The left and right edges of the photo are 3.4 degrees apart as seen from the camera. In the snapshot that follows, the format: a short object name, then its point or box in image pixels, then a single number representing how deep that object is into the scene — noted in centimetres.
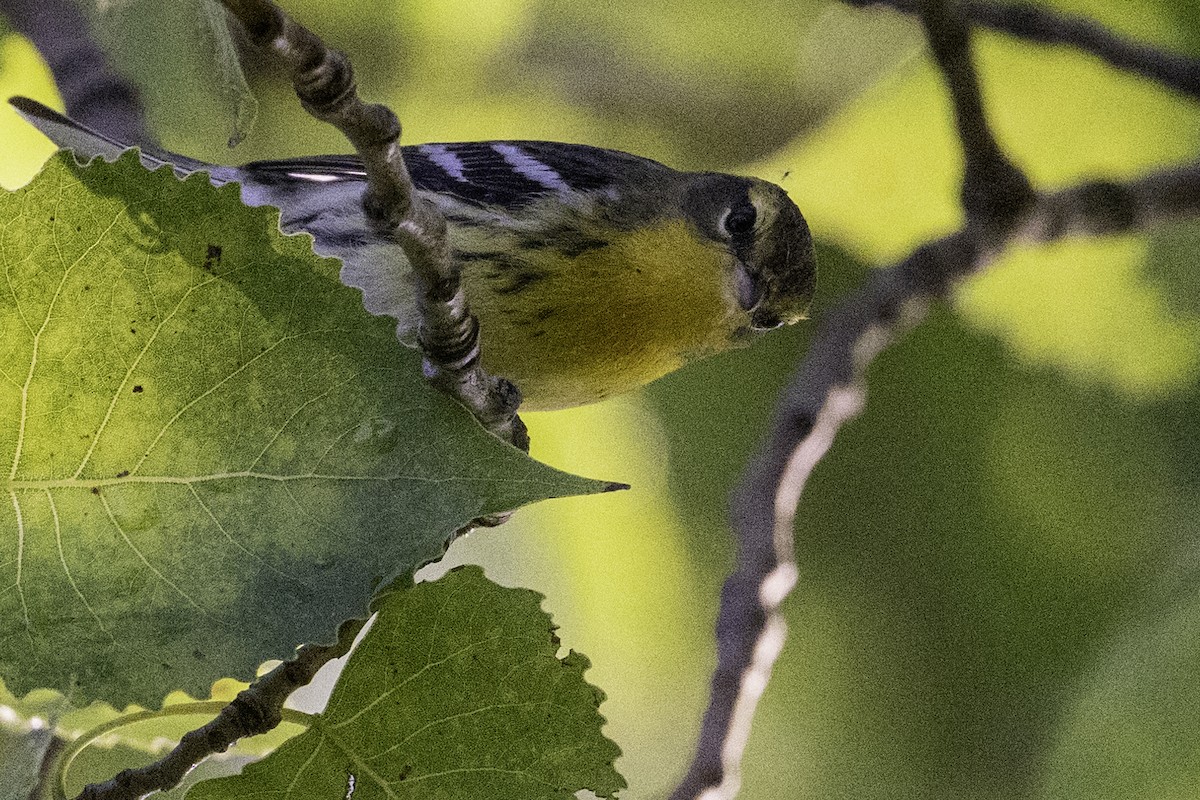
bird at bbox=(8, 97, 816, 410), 290
